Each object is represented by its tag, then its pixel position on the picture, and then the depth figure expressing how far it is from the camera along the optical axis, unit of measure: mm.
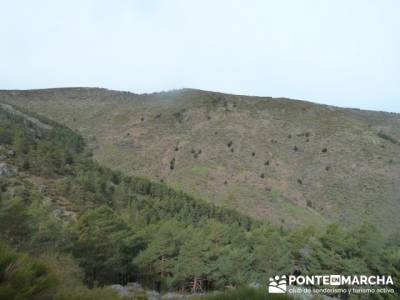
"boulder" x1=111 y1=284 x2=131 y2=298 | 31056
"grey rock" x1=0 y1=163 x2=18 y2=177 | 52438
